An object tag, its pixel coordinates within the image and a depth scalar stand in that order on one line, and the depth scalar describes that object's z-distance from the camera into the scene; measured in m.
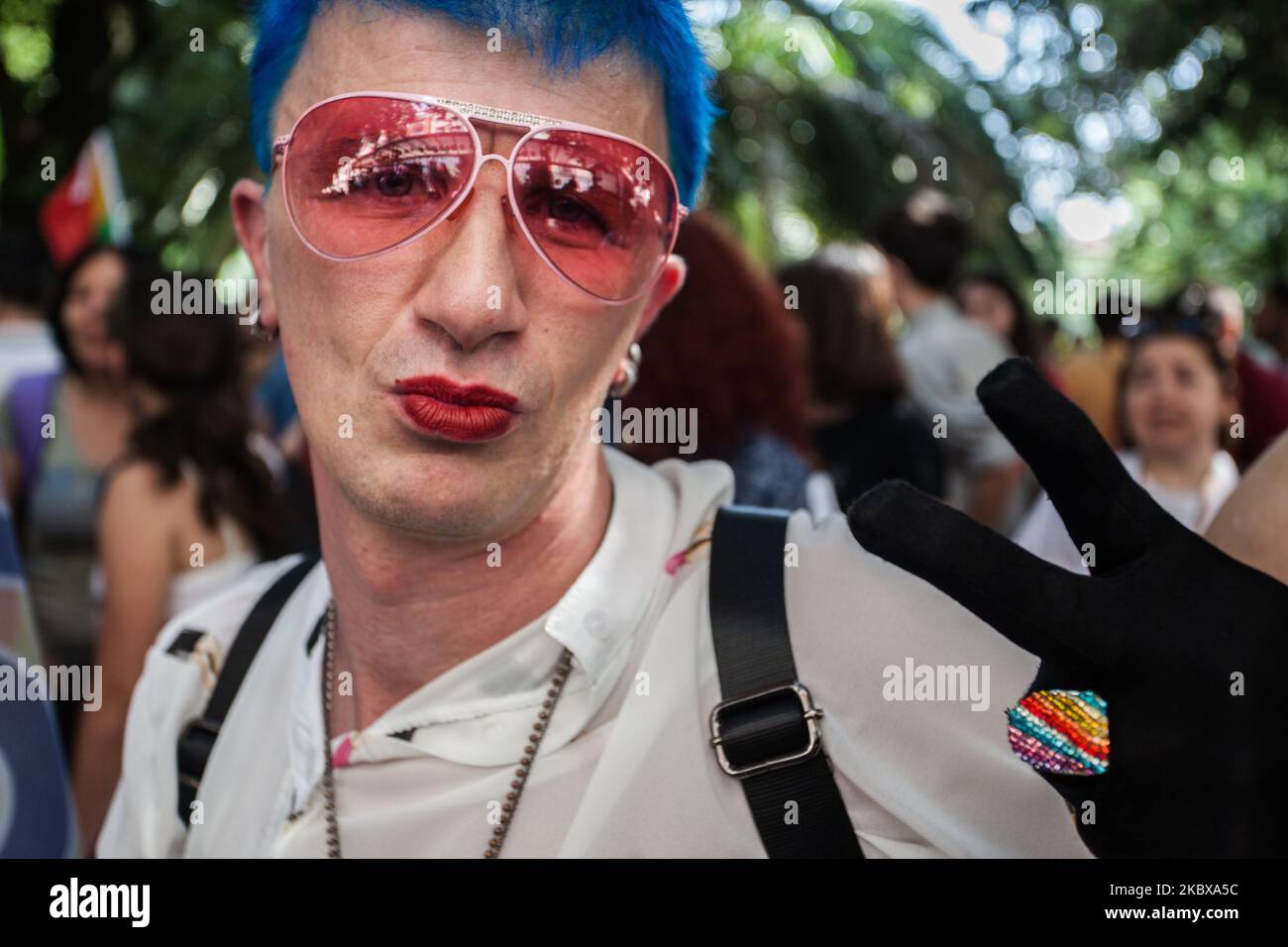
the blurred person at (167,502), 3.29
